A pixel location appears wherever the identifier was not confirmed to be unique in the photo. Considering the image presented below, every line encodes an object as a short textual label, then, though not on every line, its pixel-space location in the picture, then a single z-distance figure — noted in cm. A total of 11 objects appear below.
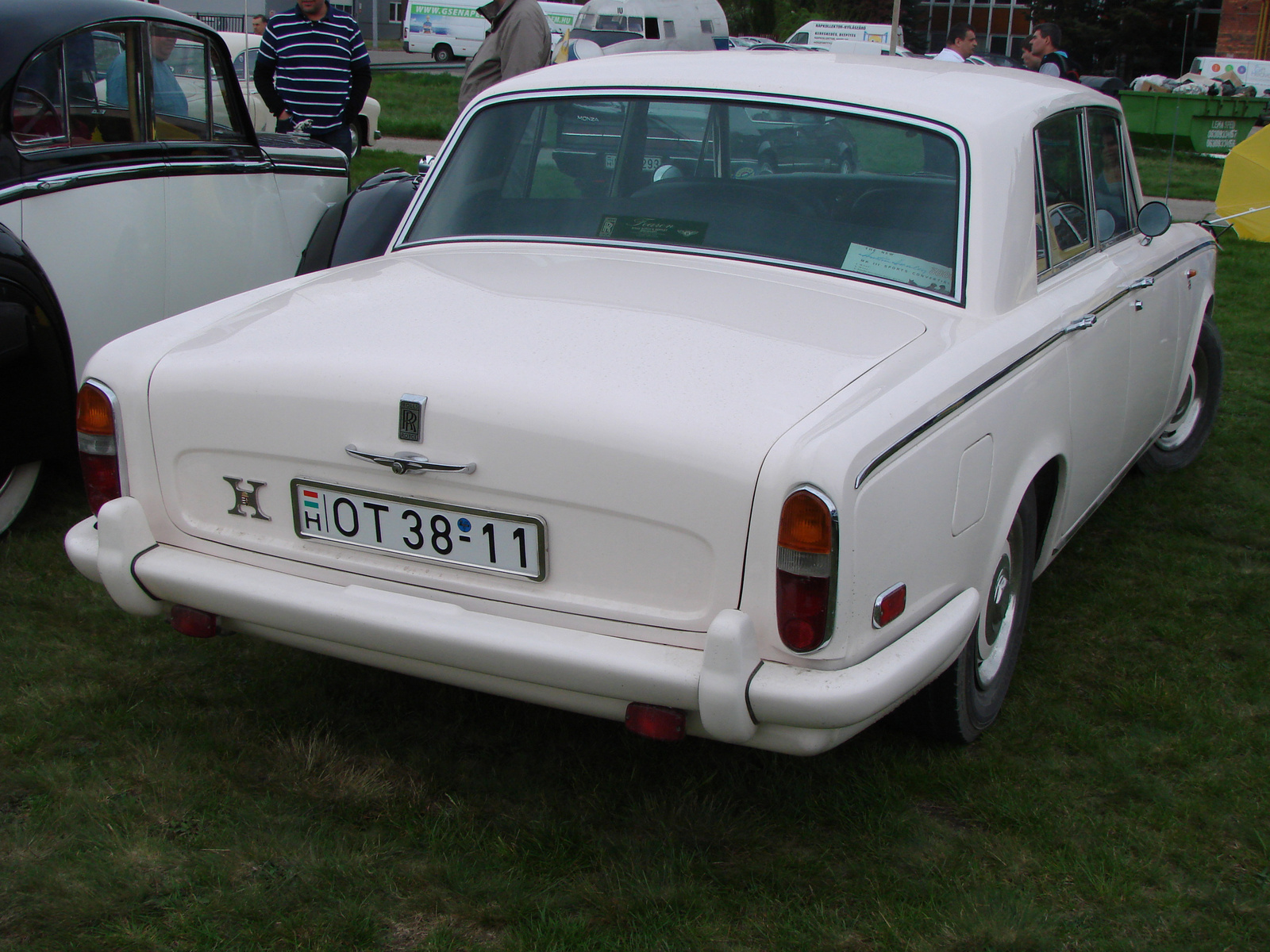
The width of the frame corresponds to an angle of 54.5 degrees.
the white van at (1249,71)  2755
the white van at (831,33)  3269
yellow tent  989
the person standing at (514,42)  695
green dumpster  1886
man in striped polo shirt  724
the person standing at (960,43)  1161
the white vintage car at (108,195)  399
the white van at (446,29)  4291
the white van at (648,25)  2598
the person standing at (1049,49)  1072
